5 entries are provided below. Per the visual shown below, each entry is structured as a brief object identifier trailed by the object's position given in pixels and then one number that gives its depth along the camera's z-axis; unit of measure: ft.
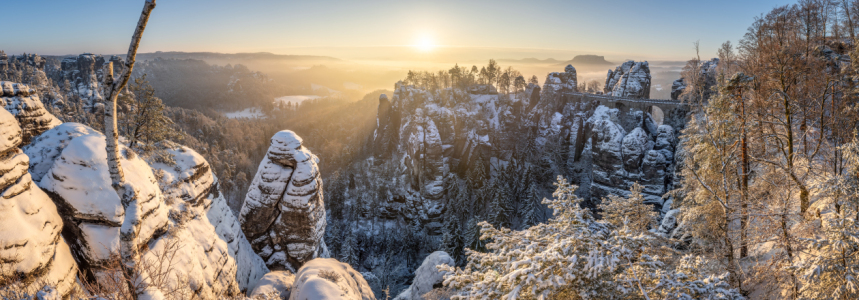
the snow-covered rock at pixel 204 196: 47.42
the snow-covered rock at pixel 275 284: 47.84
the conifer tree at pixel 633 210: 67.97
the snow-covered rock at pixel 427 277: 73.46
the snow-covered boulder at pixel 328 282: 41.58
